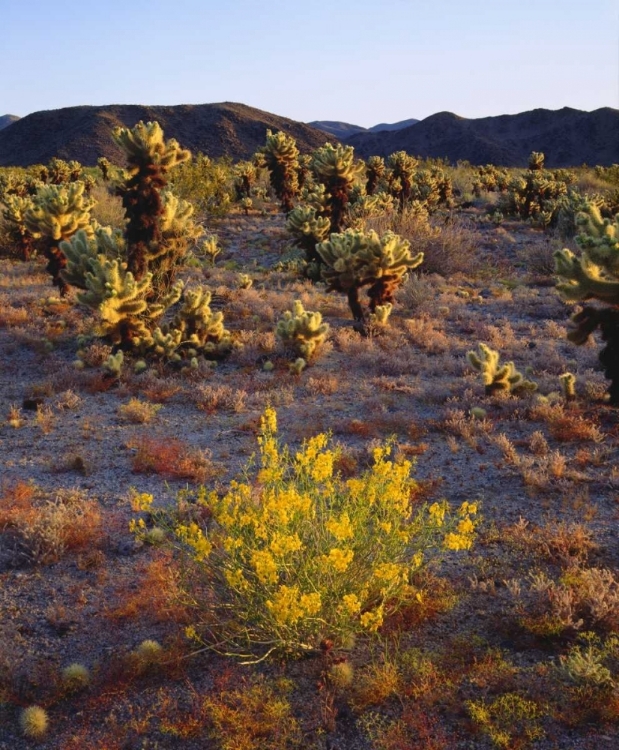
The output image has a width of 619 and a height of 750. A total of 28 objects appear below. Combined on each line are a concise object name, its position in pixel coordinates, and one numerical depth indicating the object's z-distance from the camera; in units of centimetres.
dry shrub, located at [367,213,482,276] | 1942
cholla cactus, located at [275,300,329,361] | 1133
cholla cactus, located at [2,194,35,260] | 1791
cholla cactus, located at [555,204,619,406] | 793
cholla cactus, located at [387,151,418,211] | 2838
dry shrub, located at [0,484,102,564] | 545
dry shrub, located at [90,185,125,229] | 2169
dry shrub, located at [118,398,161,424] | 885
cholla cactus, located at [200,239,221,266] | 2033
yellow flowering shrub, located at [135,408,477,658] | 378
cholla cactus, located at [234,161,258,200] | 3025
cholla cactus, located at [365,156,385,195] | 2925
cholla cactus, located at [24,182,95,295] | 1445
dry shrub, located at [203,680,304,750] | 349
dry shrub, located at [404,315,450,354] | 1215
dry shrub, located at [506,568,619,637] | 423
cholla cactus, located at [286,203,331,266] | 1800
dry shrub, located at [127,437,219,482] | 703
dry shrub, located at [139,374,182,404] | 981
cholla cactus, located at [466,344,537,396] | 923
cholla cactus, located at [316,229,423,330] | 1240
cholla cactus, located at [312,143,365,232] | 1848
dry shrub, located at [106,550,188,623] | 459
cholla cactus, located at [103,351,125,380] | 1044
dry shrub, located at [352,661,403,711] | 376
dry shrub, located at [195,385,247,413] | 932
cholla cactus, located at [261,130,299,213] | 2617
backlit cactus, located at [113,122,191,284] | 1141
